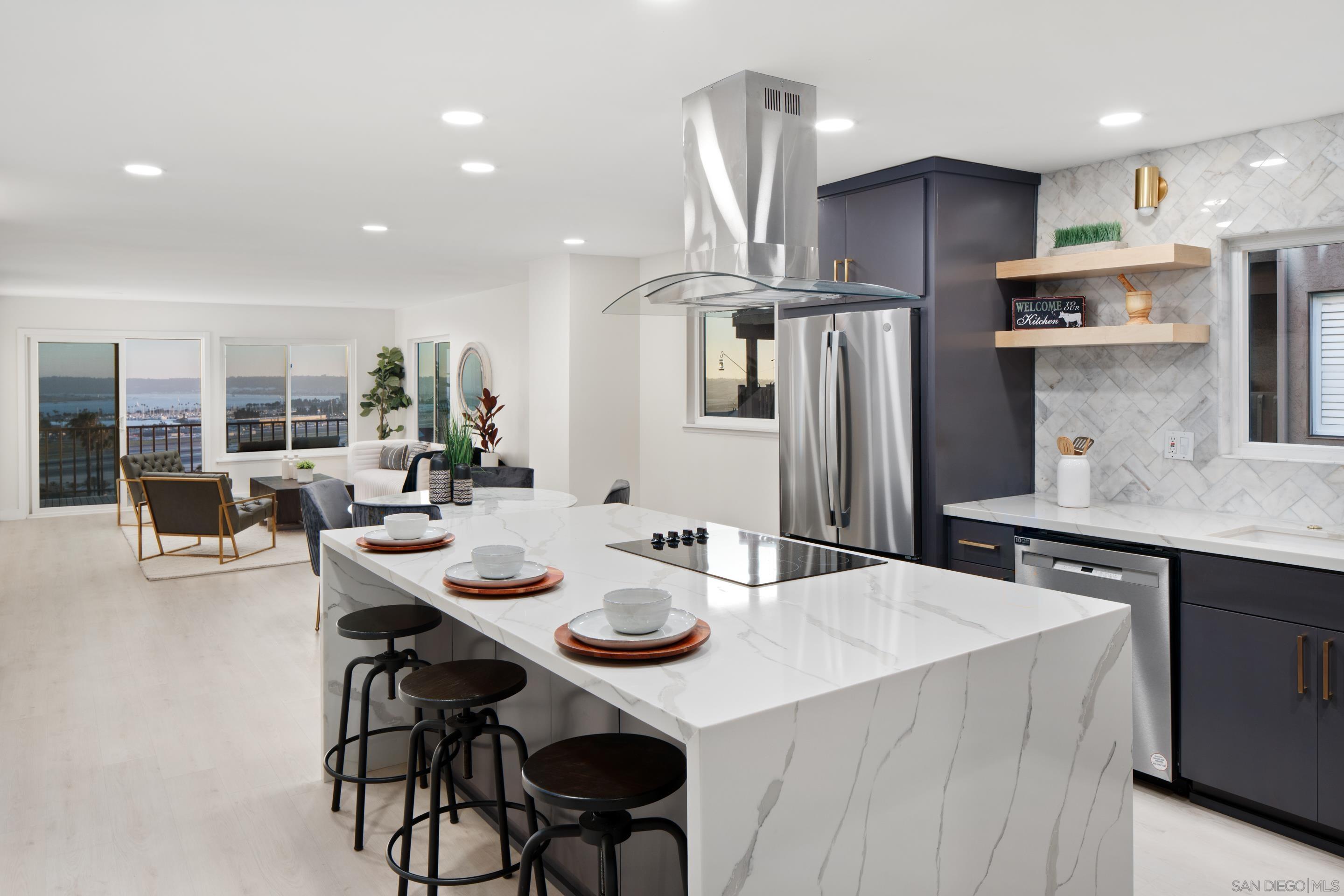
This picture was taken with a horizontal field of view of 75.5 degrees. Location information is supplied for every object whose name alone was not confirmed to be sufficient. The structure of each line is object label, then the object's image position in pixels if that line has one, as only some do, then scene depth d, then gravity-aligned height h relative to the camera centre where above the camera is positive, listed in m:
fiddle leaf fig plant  10.77 +0.54
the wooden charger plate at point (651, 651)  1.60 -0.41
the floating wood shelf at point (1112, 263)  3.32 +0.68
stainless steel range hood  2.67 +0.75
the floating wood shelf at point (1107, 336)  3.35 +0.38
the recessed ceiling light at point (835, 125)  3.19 +1.14
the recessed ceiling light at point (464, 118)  3.10 +1.14
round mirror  8.73 +0.60
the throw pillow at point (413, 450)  9.01 -0.18
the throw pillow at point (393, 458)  9.29 -0.26
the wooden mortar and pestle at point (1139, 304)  3.50 +0.51
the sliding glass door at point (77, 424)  9.42 +0.12
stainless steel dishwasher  3.02 -0.68
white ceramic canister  3.59 -0.21
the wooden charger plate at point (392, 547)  2.70 -0.36
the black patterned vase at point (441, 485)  4.43 -0.27
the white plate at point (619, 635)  1.62 -0.39
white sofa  8.62 -0.43
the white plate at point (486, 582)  2.16 -0.37
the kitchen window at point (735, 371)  5.86 +0.43
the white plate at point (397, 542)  2.71 -0.33
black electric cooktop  2.37 -0.37
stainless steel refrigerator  3.74 +0.01
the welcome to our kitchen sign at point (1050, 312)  3.76 +0.52
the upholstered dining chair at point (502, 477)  5.88 -0.30
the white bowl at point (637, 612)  1.64 -0.34
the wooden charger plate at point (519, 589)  2.12 -0.39
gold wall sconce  3.54 +0.99
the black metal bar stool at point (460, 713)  2.15 -0.76
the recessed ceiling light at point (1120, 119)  3.11 +1.13
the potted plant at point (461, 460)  4.40 -0.15
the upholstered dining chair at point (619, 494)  4.76 -0.34
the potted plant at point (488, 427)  7.72 +0.05
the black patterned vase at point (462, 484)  4.40 -0.26
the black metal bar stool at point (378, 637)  2.65 -0.63
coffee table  8.36 -0.64
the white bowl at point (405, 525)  2.73 -0.29
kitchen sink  2.87 -0.38
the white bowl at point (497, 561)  2.17 -0.32
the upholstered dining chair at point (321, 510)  4.35 -0.40
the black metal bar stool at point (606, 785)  1.62 -0.68
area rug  6.73 -1.02
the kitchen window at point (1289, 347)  3.22 +0.32
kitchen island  1.34 -0.52
